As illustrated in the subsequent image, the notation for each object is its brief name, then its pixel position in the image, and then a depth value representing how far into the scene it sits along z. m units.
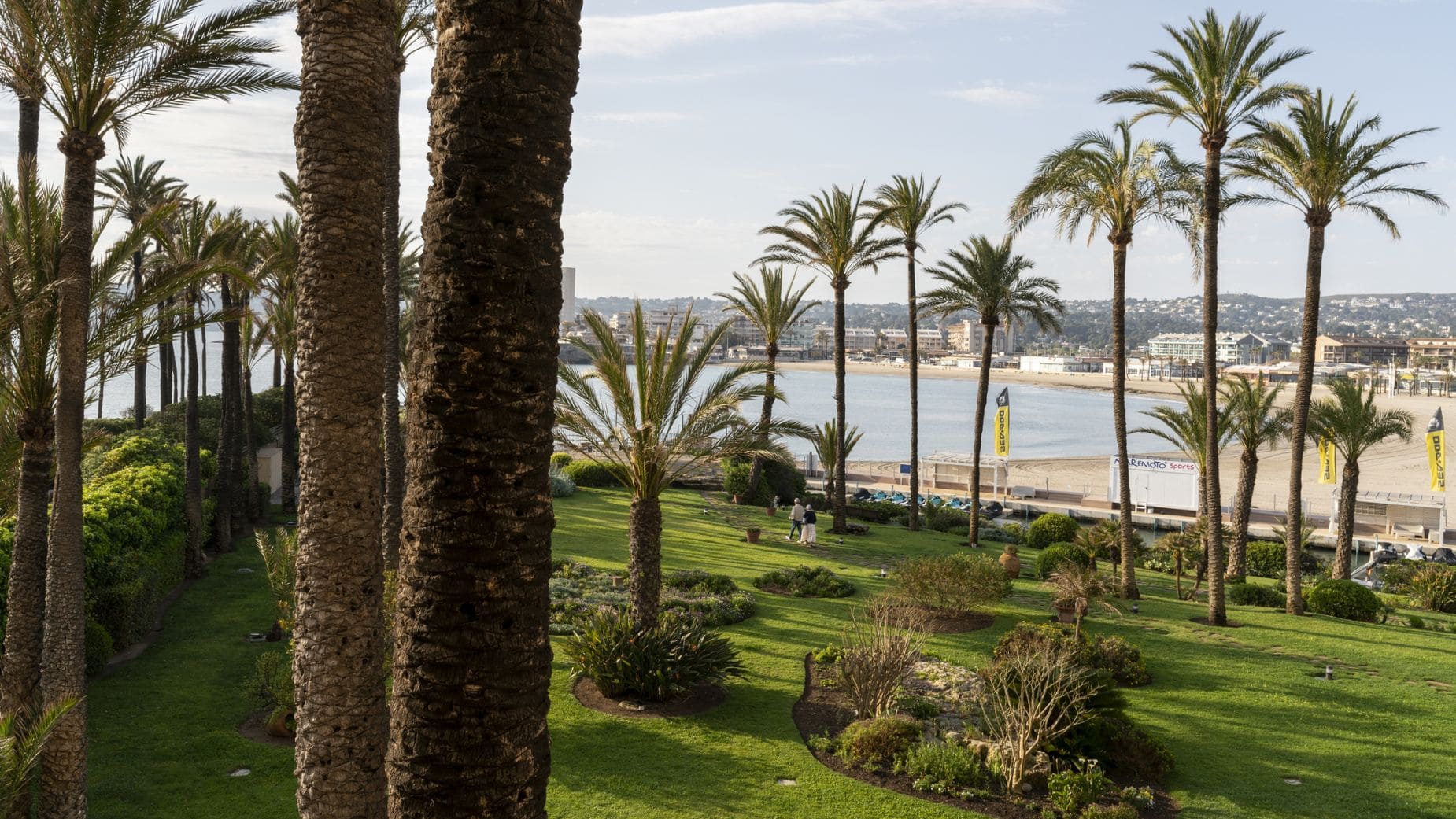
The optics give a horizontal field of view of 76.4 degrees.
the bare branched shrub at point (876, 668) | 11.98
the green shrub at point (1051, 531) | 30.27
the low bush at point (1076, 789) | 9.62
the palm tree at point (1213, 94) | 17.75
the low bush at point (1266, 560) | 28.53
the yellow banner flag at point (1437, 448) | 36.28
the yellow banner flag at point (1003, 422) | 40.50
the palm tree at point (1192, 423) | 24.39
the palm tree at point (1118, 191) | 20.38
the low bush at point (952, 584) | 17.45
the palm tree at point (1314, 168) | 18.89
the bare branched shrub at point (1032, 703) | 10.28
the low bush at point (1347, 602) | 20.14
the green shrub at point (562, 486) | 31.05
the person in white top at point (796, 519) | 26.77
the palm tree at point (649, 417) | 14.32
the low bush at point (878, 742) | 10.80
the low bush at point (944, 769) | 10.19
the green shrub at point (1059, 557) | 23.45
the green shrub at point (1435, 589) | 23.00
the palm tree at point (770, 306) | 33.44
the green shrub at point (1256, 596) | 22.05
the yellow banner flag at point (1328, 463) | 35.12
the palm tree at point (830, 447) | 31.34
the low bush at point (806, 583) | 19.47
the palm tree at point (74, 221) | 8.34
